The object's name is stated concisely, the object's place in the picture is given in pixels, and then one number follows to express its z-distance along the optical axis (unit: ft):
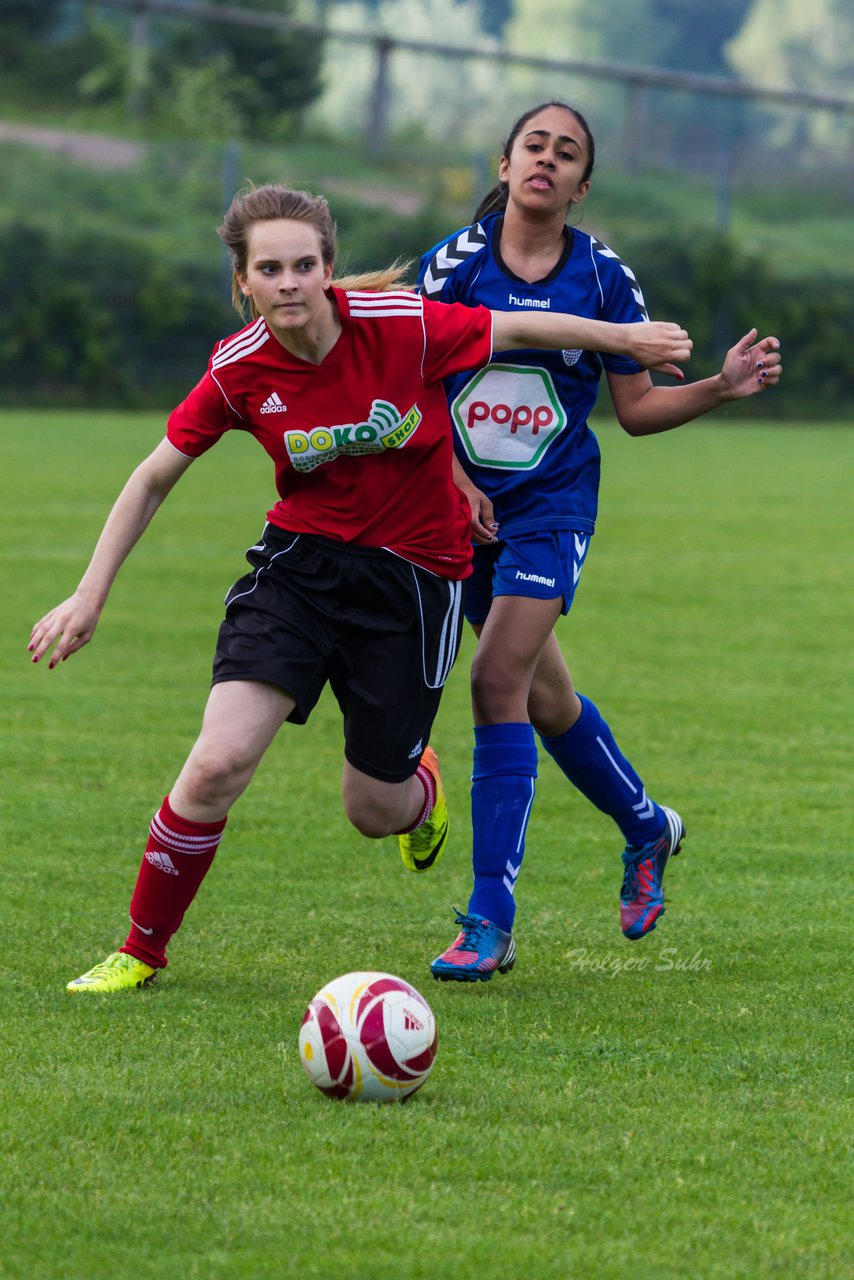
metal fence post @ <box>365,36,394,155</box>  228.22
